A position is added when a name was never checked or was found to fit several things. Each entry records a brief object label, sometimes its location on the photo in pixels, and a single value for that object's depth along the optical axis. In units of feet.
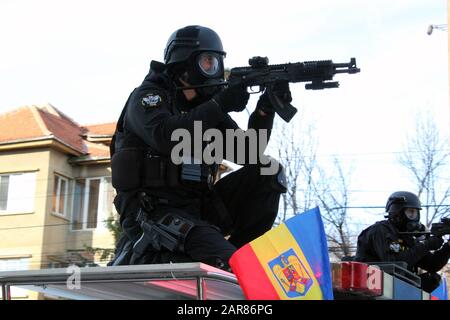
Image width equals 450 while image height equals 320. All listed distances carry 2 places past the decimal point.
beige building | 98.07
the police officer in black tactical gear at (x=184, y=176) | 12.68
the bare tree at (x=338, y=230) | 71.82
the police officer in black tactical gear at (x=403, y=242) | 23.35
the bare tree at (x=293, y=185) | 69.00
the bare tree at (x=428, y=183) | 70.49
